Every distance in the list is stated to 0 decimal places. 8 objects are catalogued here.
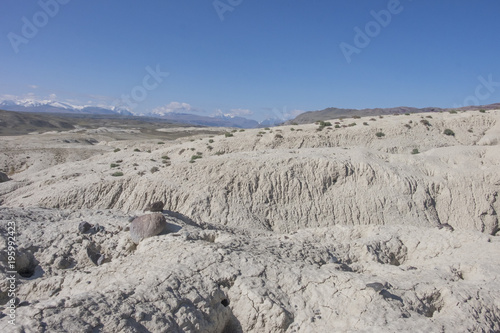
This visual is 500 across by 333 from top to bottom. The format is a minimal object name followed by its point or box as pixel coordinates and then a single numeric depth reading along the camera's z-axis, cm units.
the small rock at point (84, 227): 1097
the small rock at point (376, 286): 834
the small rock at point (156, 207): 1350
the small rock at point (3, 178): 2442
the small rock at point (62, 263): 983
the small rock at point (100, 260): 995
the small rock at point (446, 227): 1334
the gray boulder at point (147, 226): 1054
